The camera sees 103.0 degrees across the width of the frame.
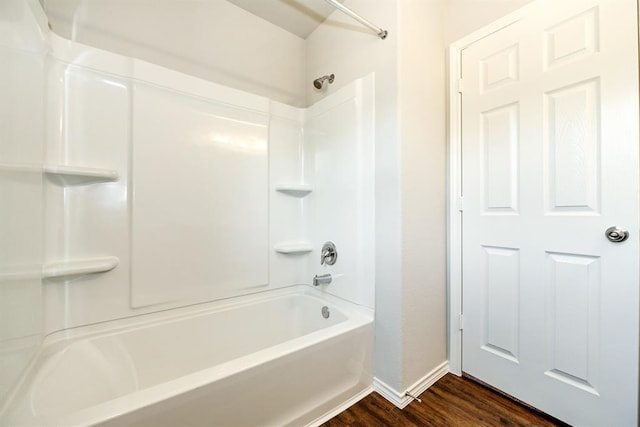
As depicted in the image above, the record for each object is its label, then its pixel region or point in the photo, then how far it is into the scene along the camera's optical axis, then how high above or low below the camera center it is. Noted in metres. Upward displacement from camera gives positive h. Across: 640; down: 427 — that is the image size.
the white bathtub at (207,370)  0.87 -0.70
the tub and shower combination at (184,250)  1.02 -0.22
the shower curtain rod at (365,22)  1.31 +1.06
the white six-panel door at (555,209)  1.06 +0.02
